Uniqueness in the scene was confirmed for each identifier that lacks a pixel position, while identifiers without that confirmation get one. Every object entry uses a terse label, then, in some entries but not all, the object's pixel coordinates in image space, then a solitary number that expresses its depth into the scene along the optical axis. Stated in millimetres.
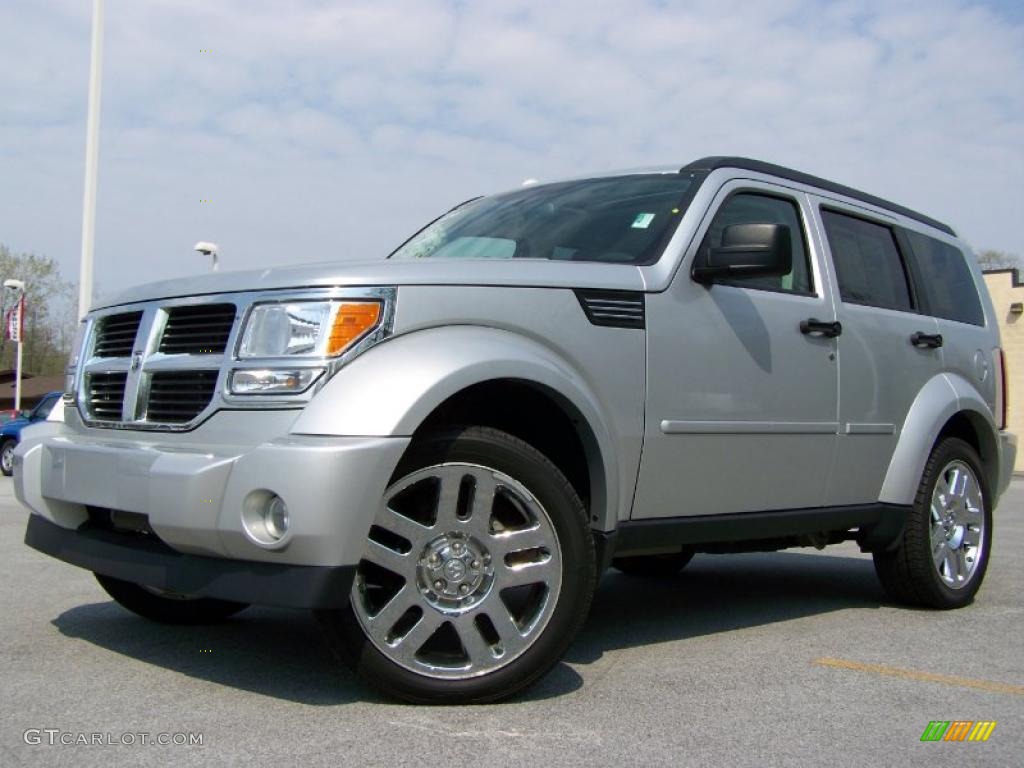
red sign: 28906
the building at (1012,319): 30656
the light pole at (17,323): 28922
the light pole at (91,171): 17250
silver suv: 3117
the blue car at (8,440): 20281
